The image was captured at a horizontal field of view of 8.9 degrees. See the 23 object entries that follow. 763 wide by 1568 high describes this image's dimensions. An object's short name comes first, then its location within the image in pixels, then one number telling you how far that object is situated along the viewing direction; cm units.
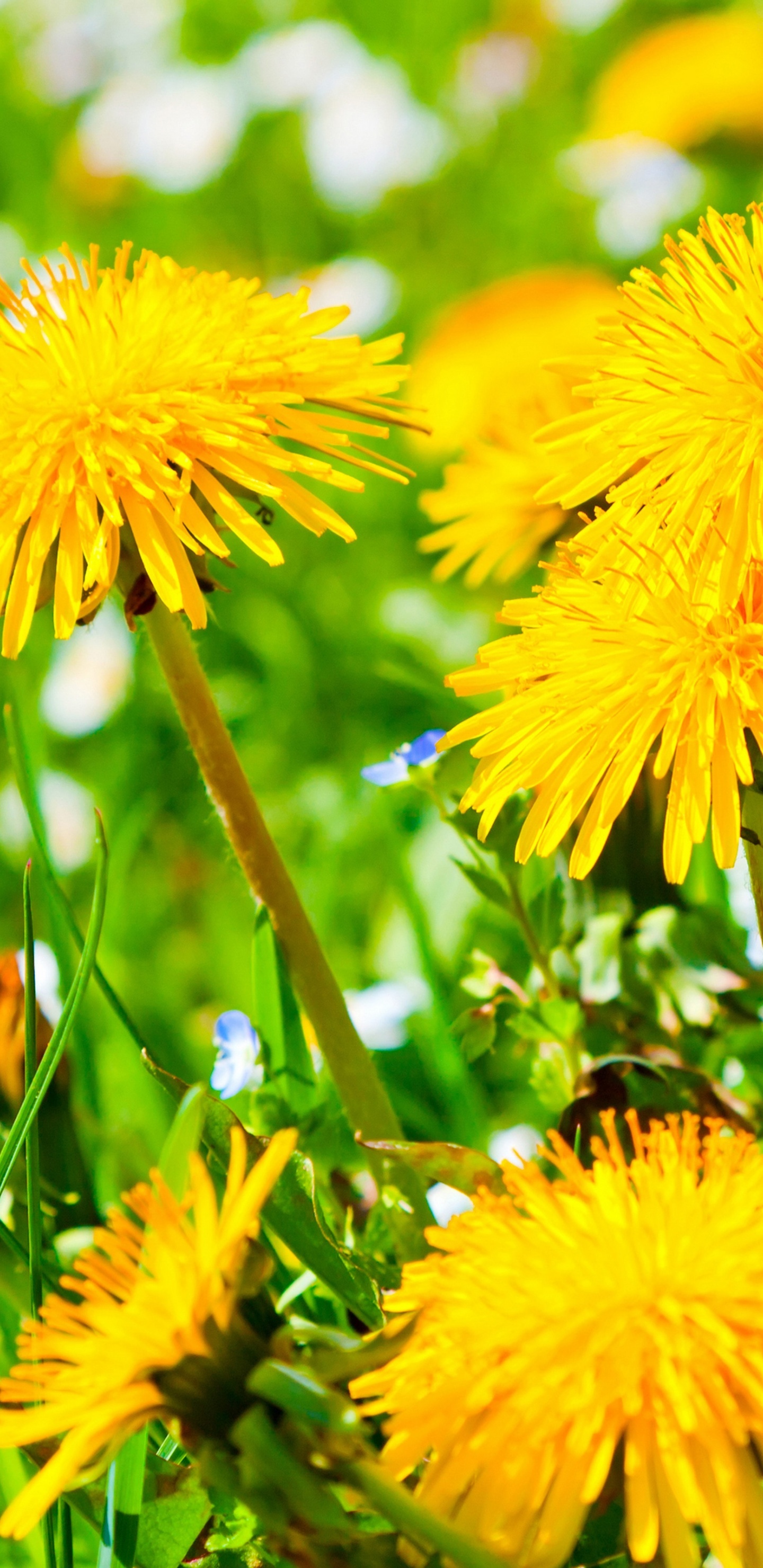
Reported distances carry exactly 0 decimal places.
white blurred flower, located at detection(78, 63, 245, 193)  164
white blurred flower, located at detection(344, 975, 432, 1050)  62
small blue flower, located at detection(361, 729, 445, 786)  53
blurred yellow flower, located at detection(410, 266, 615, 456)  111
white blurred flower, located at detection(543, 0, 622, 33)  177
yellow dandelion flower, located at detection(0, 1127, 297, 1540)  42
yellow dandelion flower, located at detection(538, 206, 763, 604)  46
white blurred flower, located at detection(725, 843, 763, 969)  58
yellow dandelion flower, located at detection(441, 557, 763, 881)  45
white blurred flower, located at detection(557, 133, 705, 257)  141
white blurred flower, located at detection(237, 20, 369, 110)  173
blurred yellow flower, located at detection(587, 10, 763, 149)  134
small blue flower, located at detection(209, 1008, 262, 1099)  52
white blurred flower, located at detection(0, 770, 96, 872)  93
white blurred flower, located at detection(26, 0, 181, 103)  190
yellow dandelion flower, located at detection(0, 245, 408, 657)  48
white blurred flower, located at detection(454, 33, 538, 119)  170
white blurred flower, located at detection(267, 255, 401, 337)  134
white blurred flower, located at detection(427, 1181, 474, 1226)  54
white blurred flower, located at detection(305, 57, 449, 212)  160
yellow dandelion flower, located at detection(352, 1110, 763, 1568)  42
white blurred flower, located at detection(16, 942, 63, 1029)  64
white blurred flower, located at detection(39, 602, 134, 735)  106
